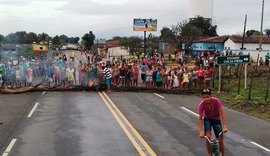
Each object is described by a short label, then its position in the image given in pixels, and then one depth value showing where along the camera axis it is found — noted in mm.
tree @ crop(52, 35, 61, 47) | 163875
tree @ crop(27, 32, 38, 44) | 99144
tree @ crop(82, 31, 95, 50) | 158000
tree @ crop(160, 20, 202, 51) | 73250
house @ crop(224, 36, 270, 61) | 67375
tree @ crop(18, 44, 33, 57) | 68262
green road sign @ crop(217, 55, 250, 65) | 28188
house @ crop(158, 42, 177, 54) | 84956
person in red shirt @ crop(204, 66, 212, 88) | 28831
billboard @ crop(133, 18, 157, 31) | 60594
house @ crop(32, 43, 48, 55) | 72812
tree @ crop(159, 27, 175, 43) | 73550
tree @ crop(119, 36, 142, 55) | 86500
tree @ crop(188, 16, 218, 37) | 89875
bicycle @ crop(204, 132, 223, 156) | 9516
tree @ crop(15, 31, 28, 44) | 88781
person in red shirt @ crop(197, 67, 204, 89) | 29156
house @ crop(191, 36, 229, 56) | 75062
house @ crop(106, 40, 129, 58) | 108725
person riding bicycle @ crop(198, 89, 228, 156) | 10062
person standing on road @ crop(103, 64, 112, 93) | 27691
